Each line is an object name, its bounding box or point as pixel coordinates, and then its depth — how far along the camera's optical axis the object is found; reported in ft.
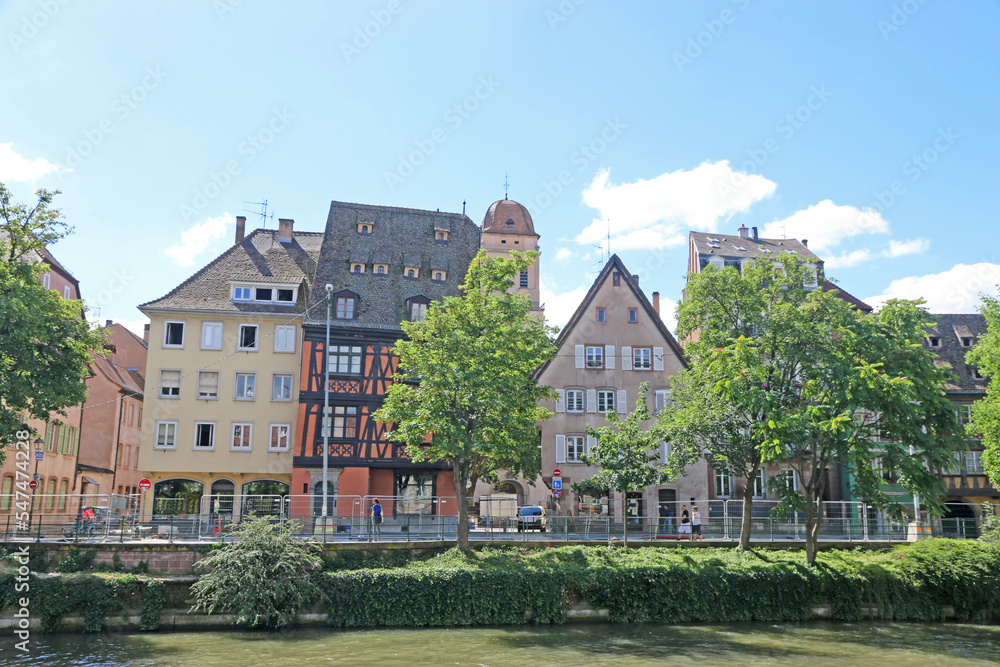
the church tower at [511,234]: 168.76
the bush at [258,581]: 75.51
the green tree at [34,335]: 84.69
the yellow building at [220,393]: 124.57
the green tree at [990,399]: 110.73
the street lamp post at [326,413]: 110.20
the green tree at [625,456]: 94.84
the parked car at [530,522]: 100.32
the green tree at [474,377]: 90.84
